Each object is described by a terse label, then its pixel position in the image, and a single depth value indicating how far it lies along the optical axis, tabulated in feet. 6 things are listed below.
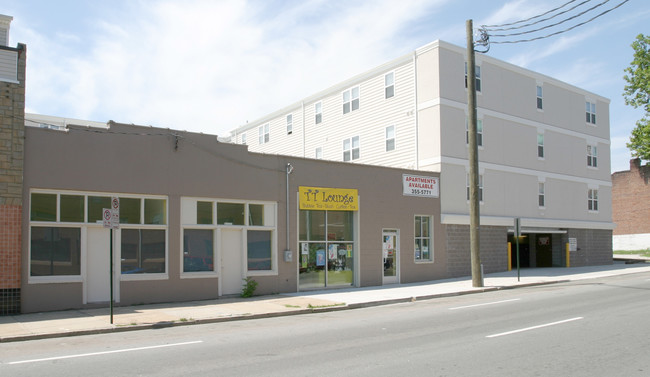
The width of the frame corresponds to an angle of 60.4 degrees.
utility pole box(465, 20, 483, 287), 66.64
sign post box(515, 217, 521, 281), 73.72
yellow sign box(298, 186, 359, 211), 63.77
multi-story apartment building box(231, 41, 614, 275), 83.56
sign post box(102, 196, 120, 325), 40.09
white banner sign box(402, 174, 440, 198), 74.65
